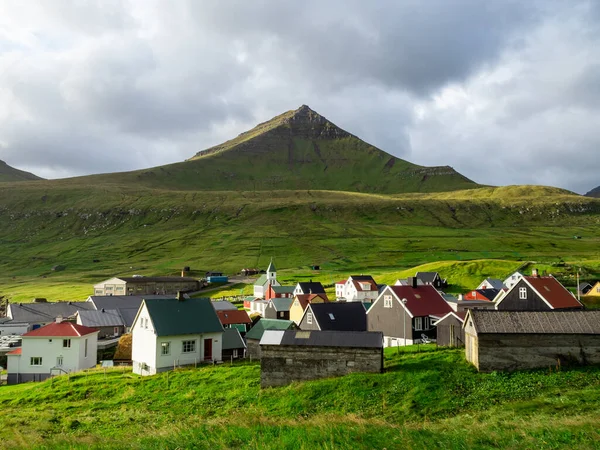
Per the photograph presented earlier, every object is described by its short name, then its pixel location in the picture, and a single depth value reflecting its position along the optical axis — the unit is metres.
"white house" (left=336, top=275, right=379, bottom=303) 94.38
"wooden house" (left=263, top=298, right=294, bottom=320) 82.31
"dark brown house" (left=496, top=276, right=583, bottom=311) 51.82
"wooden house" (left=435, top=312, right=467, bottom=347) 44.91
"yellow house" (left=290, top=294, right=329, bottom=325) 73.50
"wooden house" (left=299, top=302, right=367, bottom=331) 55.53
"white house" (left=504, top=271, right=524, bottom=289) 90.59
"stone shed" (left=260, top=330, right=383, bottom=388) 34.00
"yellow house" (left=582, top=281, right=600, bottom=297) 76.51
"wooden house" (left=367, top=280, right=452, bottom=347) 51.72
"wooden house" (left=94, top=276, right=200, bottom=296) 126.94
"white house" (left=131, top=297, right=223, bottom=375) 46.64
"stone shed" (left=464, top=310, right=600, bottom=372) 33.19
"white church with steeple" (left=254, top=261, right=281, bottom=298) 109.88
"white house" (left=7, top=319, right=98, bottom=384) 55.78
